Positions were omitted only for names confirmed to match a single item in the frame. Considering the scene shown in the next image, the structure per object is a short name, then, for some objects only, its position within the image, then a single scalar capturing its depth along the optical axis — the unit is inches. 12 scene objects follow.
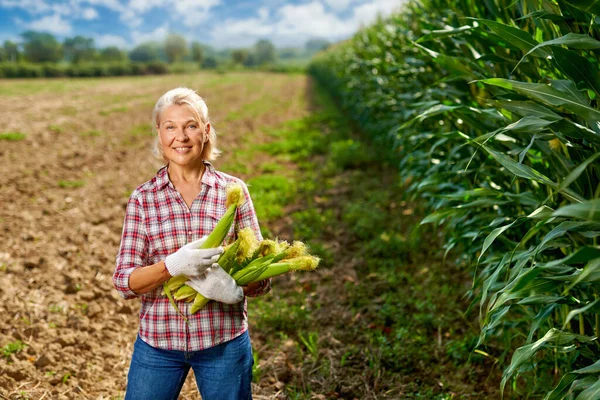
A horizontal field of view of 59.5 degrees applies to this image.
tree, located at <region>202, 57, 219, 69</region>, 4180.6
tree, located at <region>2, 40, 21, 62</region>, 2078.0
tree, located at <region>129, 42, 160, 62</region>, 4662.9
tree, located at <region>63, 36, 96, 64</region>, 2943.4
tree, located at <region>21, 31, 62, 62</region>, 2657.5
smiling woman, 78.2
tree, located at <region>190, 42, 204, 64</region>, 4483.3
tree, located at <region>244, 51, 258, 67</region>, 5148.6
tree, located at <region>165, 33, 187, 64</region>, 4431.6
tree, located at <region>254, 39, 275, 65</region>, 7146.7
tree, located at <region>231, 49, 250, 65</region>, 4825.5
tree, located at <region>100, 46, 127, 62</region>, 3339.1
